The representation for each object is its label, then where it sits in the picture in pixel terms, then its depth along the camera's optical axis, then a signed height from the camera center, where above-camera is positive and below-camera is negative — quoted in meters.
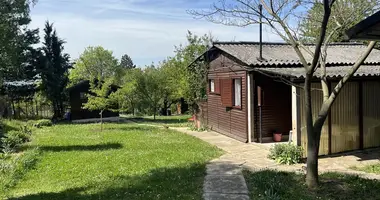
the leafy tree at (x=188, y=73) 17.73 +1.45
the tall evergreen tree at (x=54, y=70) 29.92 +2.63
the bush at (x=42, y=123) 21.30 -1.58
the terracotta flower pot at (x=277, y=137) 12.13 -1.54
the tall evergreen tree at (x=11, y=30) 12.59 +3.14
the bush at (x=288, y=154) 8.95 -1.60
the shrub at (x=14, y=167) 7.40 -1.77
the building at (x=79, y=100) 29.00 -0.15
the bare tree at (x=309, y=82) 6.15 +0.22
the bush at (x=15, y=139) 12.36 -1.59
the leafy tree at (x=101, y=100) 18.03 -0.11
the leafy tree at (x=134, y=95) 29.89 +0.20
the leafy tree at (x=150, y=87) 29.56 +0.88
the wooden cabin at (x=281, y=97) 9.76 -0.08
